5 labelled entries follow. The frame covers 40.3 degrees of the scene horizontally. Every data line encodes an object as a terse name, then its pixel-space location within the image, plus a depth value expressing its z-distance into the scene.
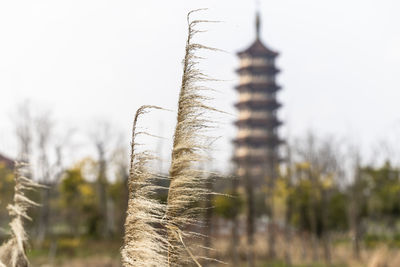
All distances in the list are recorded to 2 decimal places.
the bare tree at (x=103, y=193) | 27.21
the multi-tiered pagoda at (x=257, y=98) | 48.16
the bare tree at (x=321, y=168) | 18.66
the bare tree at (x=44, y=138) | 26.84
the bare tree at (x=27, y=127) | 25.62
